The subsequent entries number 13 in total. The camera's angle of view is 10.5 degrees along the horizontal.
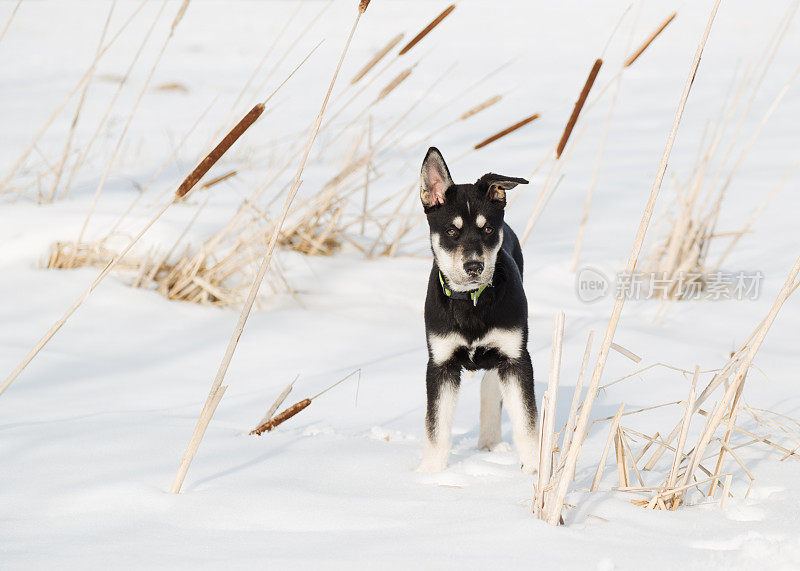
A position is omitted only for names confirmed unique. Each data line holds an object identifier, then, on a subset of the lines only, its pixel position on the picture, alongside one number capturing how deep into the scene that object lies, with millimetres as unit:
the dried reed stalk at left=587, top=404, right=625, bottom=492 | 6992
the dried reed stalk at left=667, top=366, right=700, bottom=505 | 6988
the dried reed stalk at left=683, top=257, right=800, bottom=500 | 6956
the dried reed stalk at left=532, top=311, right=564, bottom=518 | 6908
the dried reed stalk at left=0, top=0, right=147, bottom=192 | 7737
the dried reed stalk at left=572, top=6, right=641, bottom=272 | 9231
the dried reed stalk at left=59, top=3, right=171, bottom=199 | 8558
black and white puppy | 7326
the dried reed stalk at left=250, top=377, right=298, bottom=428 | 7366
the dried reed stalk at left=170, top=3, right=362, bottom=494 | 6984
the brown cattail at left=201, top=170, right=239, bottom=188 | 7147
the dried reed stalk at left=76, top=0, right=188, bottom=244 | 7457
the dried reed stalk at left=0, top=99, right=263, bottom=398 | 6894
